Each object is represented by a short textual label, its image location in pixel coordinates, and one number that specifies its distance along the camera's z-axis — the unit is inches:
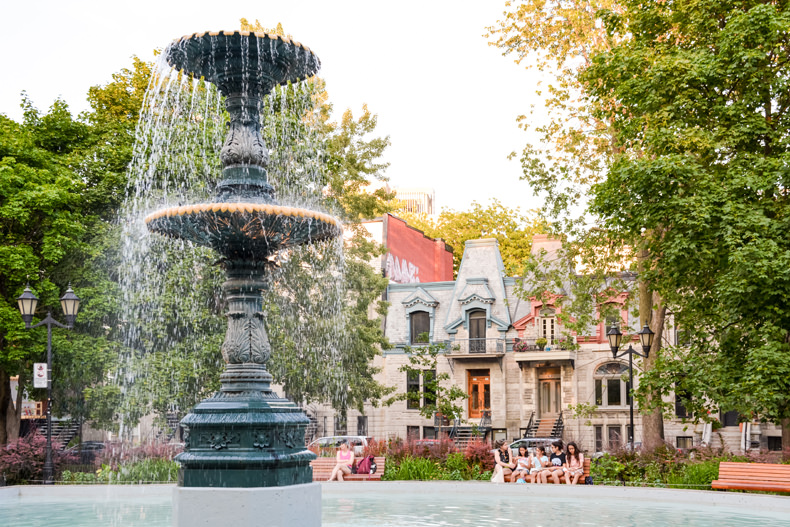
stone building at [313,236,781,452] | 1640.0
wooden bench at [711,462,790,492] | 615.2
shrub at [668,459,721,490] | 684.7
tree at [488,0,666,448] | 1099.9
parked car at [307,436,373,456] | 1472.4
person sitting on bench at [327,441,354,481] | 759.8
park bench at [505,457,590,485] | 718.5
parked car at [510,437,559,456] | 1435.8
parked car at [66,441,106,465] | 914.6
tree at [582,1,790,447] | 711.1
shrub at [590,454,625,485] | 746.2
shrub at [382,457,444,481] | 769.6
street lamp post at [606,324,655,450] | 980.6
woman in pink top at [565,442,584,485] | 714.2
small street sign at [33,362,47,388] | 863.1
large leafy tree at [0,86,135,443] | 1005.2
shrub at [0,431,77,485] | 799.1
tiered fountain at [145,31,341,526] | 393.4
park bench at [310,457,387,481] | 765.9
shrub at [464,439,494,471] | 798.5
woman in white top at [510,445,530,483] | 730.8
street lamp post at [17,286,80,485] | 786.2
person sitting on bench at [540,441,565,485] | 720.2
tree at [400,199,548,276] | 2326.5
